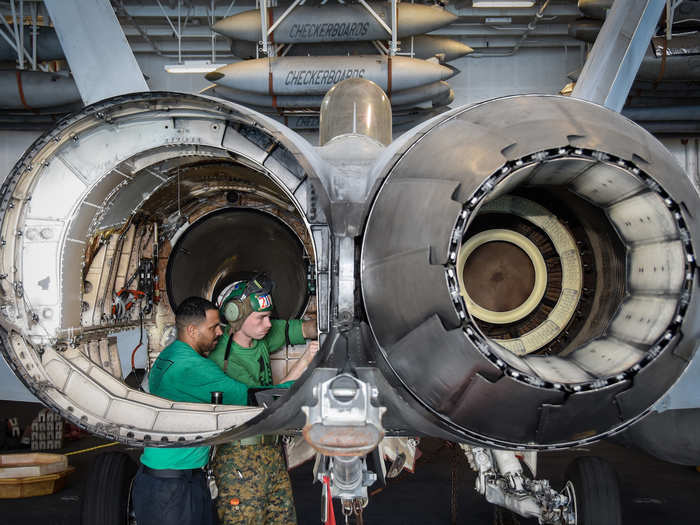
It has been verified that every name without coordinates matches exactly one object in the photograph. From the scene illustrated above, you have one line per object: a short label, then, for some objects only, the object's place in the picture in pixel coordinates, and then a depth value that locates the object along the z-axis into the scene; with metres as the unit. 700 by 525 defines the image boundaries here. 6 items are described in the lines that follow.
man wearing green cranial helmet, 3.63
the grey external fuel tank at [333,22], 8.52
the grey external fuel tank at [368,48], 9.50
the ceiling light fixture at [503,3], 7.66
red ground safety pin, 2.55
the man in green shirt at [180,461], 3.37
